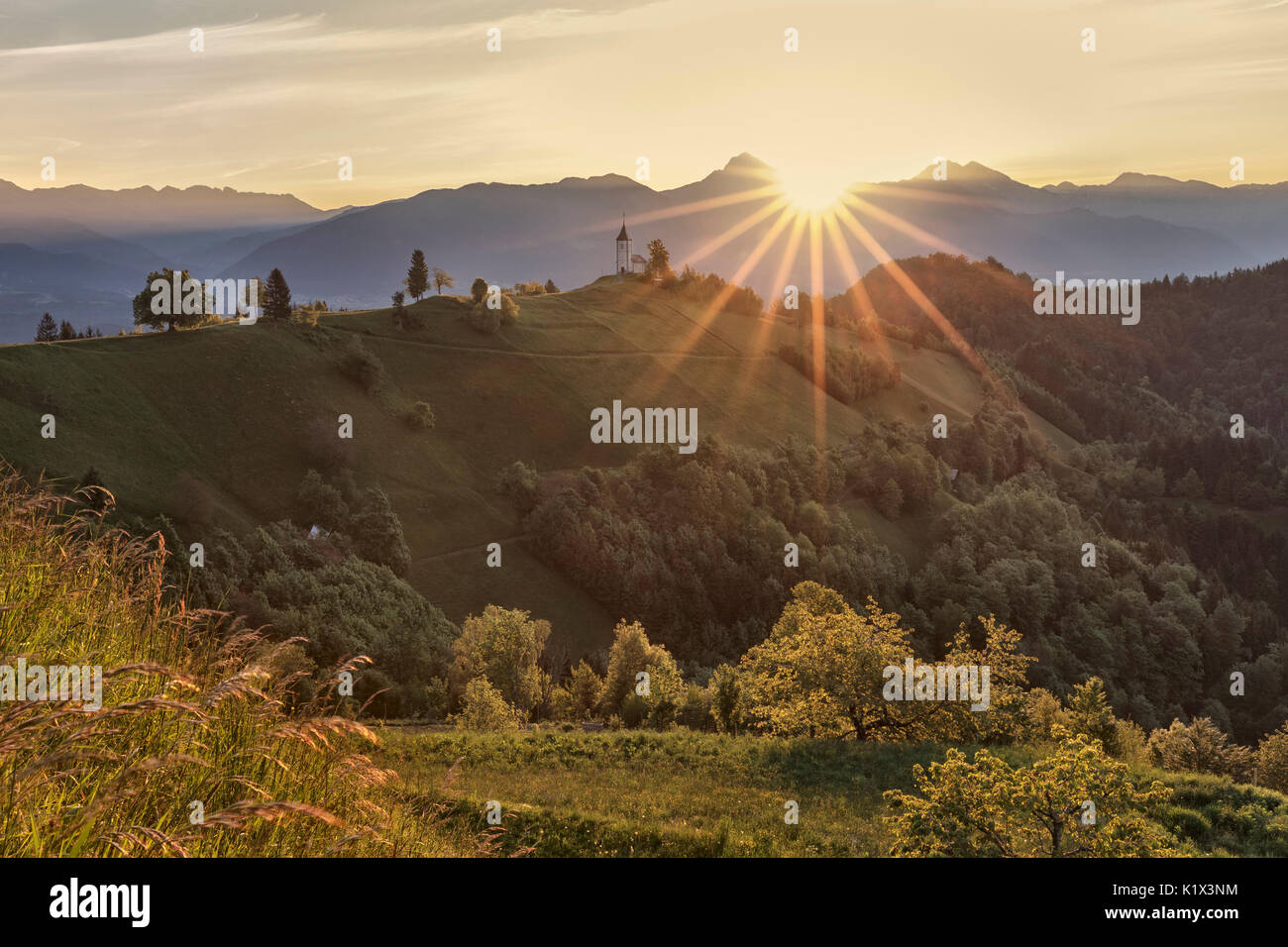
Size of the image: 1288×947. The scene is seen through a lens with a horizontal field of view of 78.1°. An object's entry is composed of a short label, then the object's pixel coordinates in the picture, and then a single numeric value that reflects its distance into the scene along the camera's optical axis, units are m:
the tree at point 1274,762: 71.56
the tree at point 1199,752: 62.88
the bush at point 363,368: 116.44
